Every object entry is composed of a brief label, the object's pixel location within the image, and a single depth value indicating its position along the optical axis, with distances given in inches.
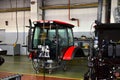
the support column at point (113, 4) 357.5
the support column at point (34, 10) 461.8
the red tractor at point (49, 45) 265.1
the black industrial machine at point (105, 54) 169.8
